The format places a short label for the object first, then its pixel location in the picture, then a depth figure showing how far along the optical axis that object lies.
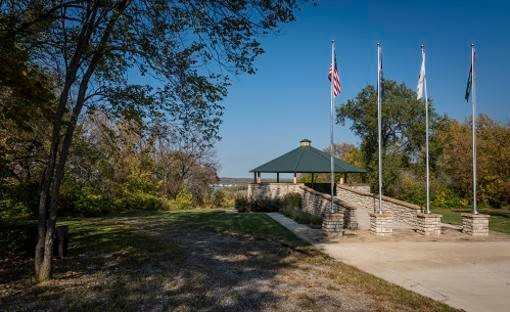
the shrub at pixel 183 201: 31.86
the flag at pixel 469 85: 16.34
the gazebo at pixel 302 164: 26.88
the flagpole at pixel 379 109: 15.65
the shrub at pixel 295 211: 18.45
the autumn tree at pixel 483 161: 25.64
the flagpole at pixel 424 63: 16.84
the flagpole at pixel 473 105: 15.93
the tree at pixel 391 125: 42.03
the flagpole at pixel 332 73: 15.58
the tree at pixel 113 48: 7.99
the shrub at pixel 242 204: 26.44
